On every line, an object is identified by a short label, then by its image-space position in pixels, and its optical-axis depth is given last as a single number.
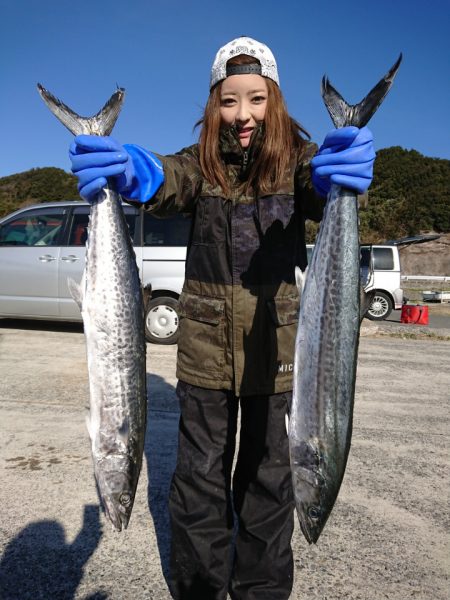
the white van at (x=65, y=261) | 7.95
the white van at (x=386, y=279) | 13.48
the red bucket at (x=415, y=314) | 12.77
